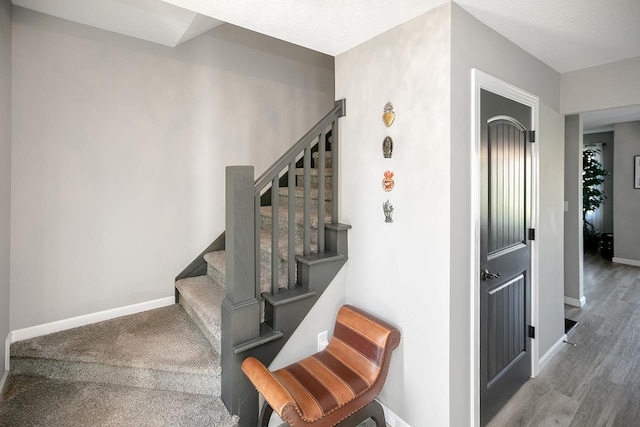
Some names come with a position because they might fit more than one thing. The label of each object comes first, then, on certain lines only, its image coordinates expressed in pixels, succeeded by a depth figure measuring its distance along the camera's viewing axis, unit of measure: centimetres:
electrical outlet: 210
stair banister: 182
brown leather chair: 141
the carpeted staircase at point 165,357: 170
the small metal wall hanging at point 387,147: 185
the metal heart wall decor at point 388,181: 186
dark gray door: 189
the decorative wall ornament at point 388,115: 184
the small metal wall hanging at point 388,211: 188
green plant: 528
